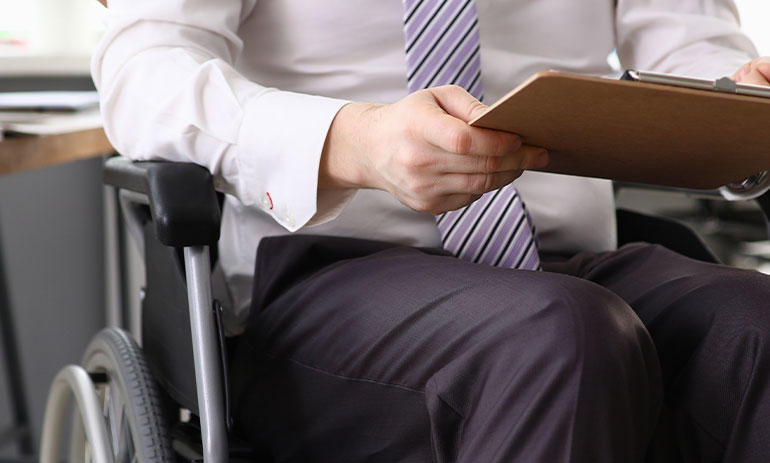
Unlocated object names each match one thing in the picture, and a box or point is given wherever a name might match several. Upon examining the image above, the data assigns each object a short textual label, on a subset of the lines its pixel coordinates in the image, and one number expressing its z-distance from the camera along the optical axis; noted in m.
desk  2.25
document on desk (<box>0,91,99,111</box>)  2.79
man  1.65
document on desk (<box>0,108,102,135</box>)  2.32
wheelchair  1.78
